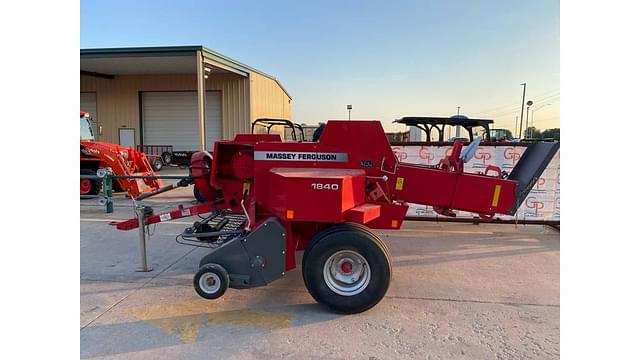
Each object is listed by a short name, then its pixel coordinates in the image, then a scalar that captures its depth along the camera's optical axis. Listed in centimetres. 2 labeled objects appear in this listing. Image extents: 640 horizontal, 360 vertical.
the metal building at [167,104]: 2112
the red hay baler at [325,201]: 387
